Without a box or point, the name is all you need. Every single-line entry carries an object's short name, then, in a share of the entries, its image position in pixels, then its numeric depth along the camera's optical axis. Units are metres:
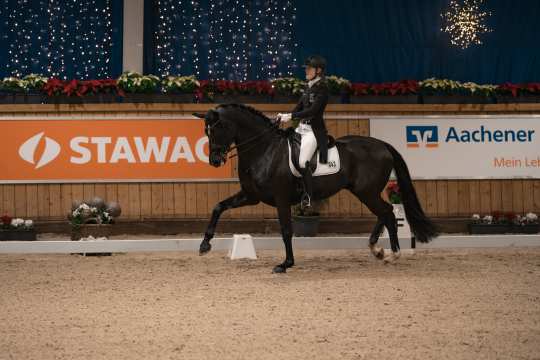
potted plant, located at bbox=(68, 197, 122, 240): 16.19
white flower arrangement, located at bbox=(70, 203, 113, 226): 16.17
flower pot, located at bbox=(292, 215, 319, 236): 18.34
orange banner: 18.84
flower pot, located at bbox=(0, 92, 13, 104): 19.33
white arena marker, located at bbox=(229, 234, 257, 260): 14.49
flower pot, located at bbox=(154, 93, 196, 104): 19.48
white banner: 19.45
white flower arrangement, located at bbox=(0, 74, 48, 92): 19.25
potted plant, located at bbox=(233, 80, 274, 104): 19.75
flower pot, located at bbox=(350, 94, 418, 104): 20.05
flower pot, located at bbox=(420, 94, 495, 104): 20.06
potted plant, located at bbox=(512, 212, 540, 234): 19.00
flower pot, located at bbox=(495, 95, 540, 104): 20.20
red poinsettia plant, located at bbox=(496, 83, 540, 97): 20.05
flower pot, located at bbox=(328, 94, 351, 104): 20.19
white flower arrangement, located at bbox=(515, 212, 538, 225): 18.98
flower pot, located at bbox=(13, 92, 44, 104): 19.34
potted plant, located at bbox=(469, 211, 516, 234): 18.97
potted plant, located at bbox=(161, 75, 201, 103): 19.51
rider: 12.80
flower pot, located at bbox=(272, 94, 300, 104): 19.89
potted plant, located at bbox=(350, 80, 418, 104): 19.97
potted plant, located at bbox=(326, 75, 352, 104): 19.92
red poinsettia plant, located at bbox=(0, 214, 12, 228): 17.87
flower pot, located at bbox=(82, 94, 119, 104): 19.31
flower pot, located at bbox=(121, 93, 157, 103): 19.41
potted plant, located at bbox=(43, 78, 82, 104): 19.11
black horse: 12.87
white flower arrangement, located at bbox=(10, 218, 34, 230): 17.78
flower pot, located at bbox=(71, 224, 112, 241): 16.22
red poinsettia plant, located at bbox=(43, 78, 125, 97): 19.12
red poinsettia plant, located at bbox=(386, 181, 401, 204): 15.40
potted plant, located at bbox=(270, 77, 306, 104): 19.73
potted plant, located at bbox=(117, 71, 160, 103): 19.34
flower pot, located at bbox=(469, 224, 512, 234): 18.97
